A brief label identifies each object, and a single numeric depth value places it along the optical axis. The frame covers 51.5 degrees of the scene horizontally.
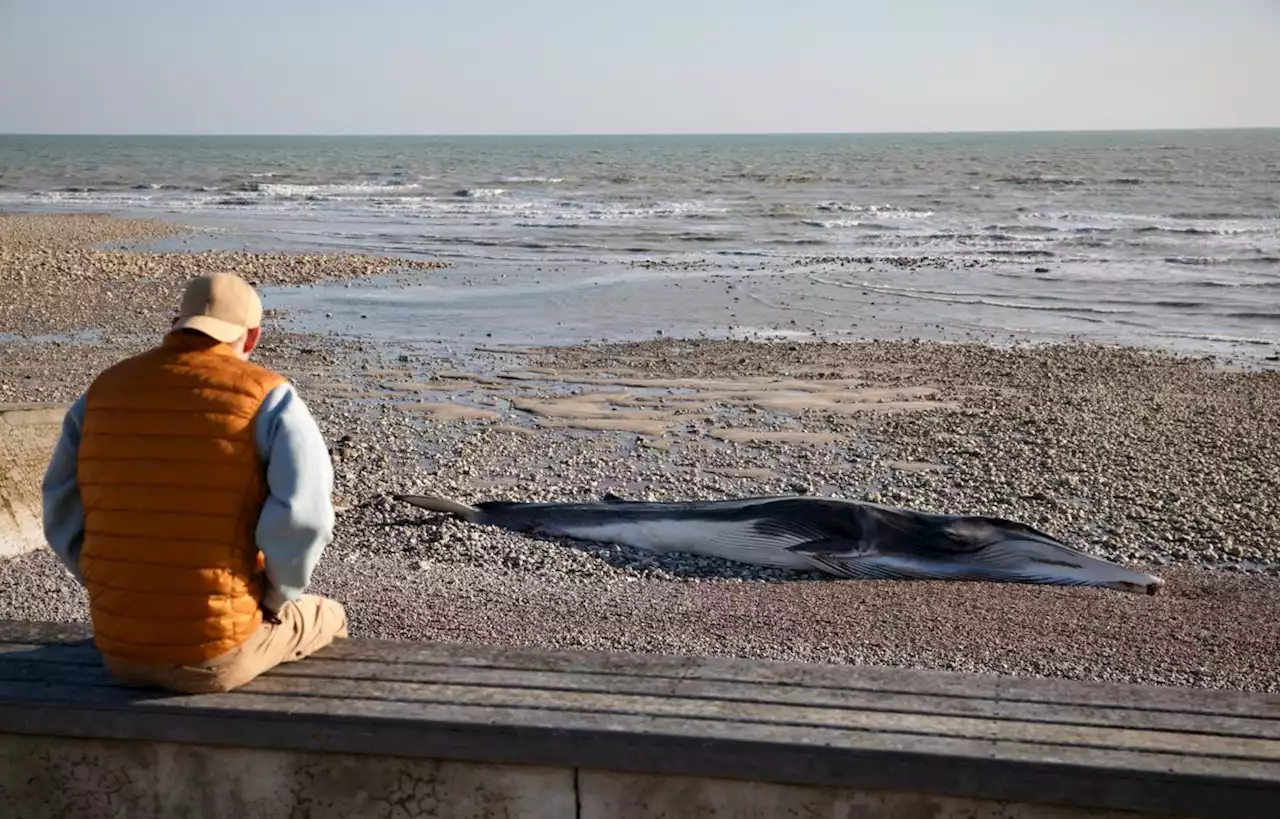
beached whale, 7.14
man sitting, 3.36
